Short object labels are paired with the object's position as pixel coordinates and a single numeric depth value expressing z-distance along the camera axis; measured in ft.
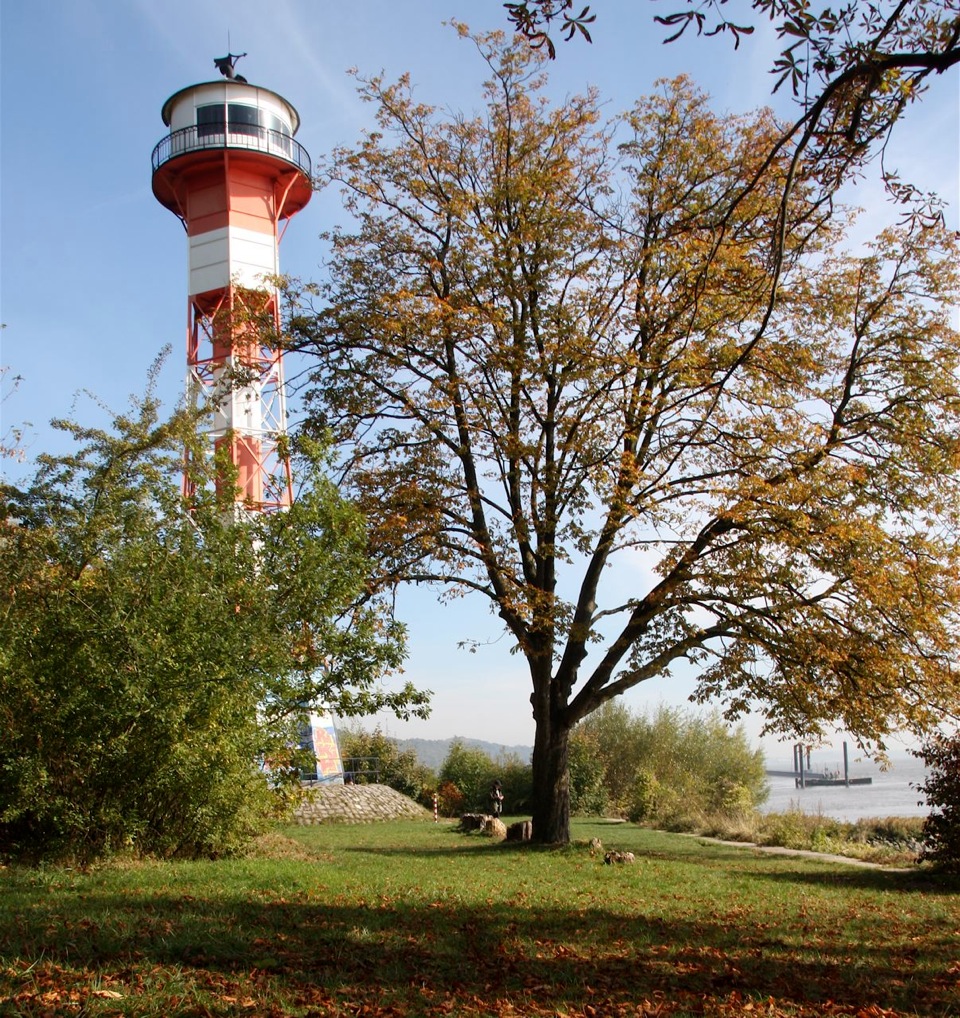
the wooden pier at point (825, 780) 210.65
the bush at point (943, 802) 41.47
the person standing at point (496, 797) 82.43
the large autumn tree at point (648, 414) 44.39
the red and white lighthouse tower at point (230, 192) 88.89
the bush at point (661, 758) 96.58
